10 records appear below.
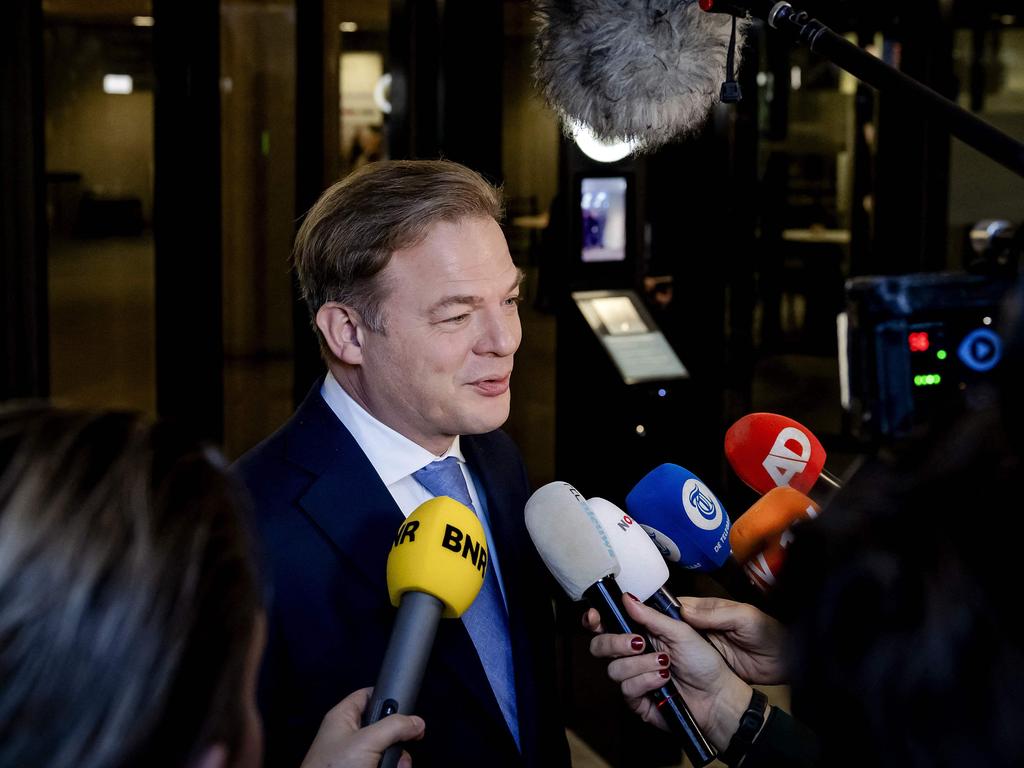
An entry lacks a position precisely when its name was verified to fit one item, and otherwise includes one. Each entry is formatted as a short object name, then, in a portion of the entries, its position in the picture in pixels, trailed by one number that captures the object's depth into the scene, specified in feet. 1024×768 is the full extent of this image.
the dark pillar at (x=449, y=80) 16.52
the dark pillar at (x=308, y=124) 16.78
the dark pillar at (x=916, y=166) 19.98
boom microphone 4.81
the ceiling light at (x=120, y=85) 14.29
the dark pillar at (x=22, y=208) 13.46
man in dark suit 5.18
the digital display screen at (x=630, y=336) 13.82
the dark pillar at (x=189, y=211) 14.35
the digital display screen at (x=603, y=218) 14.65
